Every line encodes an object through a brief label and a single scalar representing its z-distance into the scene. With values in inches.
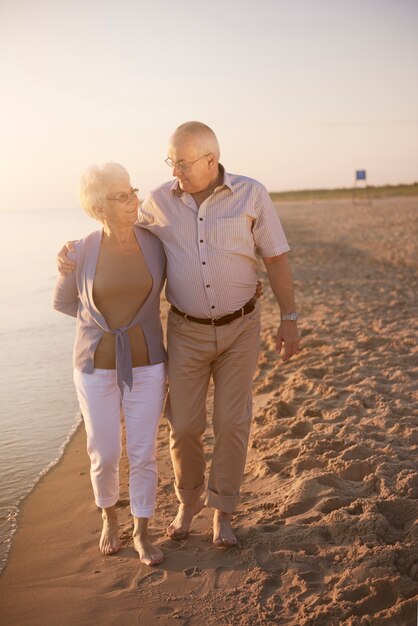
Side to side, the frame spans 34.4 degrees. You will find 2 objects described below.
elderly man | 135.9
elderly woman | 132.1
